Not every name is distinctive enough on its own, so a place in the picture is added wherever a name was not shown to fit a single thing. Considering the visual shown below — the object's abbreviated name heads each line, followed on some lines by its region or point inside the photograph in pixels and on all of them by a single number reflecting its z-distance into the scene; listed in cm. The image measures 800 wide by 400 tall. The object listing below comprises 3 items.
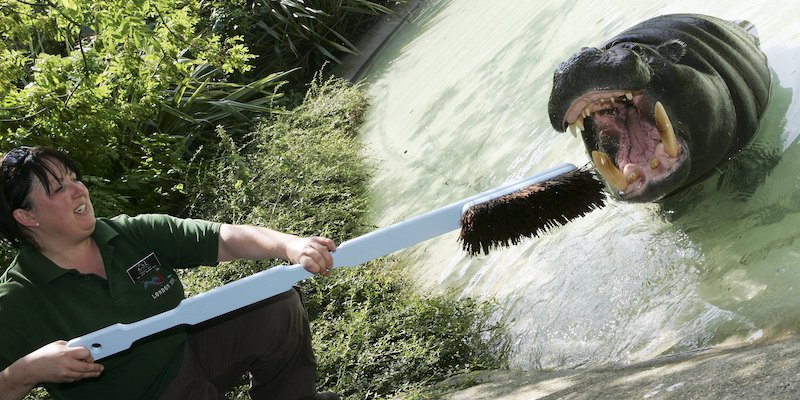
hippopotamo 398
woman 345
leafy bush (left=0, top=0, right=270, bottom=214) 587
